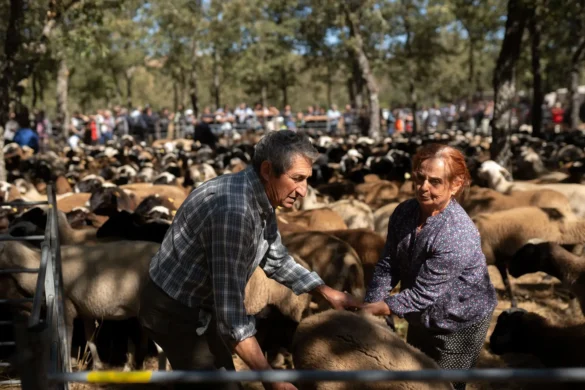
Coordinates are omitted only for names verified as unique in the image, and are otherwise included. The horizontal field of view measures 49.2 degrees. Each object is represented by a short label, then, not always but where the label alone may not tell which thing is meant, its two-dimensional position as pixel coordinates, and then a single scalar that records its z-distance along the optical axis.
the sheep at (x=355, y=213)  10.30
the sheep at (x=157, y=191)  11.74
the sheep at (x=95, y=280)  6.10
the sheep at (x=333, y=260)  6.75
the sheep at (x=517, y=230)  8.45
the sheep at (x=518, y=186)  10.58
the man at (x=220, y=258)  2.73
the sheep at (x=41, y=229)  7.50
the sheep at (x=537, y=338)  5.09
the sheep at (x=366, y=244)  7.52
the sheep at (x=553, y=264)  6.46
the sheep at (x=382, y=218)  9.89
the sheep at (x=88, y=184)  13.64
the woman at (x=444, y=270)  3.42
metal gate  2.28
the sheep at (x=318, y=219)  9.41
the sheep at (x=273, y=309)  6.11
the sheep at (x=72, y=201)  11.26
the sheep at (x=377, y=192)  12.89
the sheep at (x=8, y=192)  11.45
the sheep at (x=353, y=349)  3.40
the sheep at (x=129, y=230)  7.55
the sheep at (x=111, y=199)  10.45
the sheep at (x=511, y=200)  9.92
